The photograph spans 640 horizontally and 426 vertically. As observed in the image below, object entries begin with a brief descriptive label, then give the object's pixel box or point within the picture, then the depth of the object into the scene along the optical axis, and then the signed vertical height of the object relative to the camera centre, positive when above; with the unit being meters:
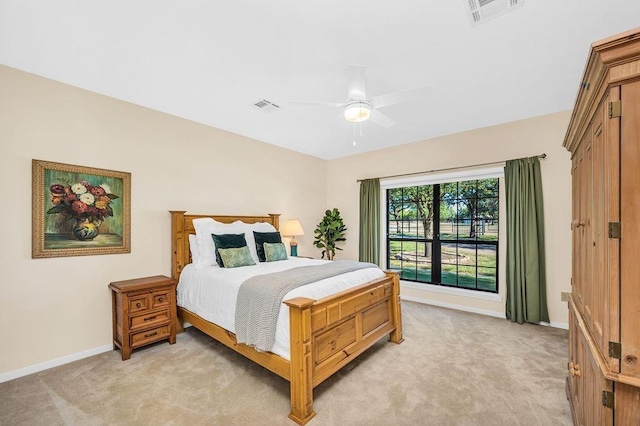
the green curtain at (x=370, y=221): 5.07 -0.15
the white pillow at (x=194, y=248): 3.48 -0.44
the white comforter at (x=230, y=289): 2.12 -0.72
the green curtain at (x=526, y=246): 3.56 -0.44
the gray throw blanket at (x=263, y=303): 2.12 -0.72
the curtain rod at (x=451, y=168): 3.59 +0.68
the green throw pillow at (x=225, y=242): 3.27 -0.35
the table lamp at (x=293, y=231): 4.71 -0.31
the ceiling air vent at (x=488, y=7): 1.77 +1.34
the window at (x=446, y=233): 4.21 -0.34
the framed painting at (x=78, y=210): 2.58 +0.03
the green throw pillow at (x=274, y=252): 3.69 -0.52
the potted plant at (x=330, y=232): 5.52 -0.38
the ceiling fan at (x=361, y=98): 2.27 +1.00
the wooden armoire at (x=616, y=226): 0.93 -0.05
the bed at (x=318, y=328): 1.93 -1.02
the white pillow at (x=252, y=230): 3.73 -0.24
